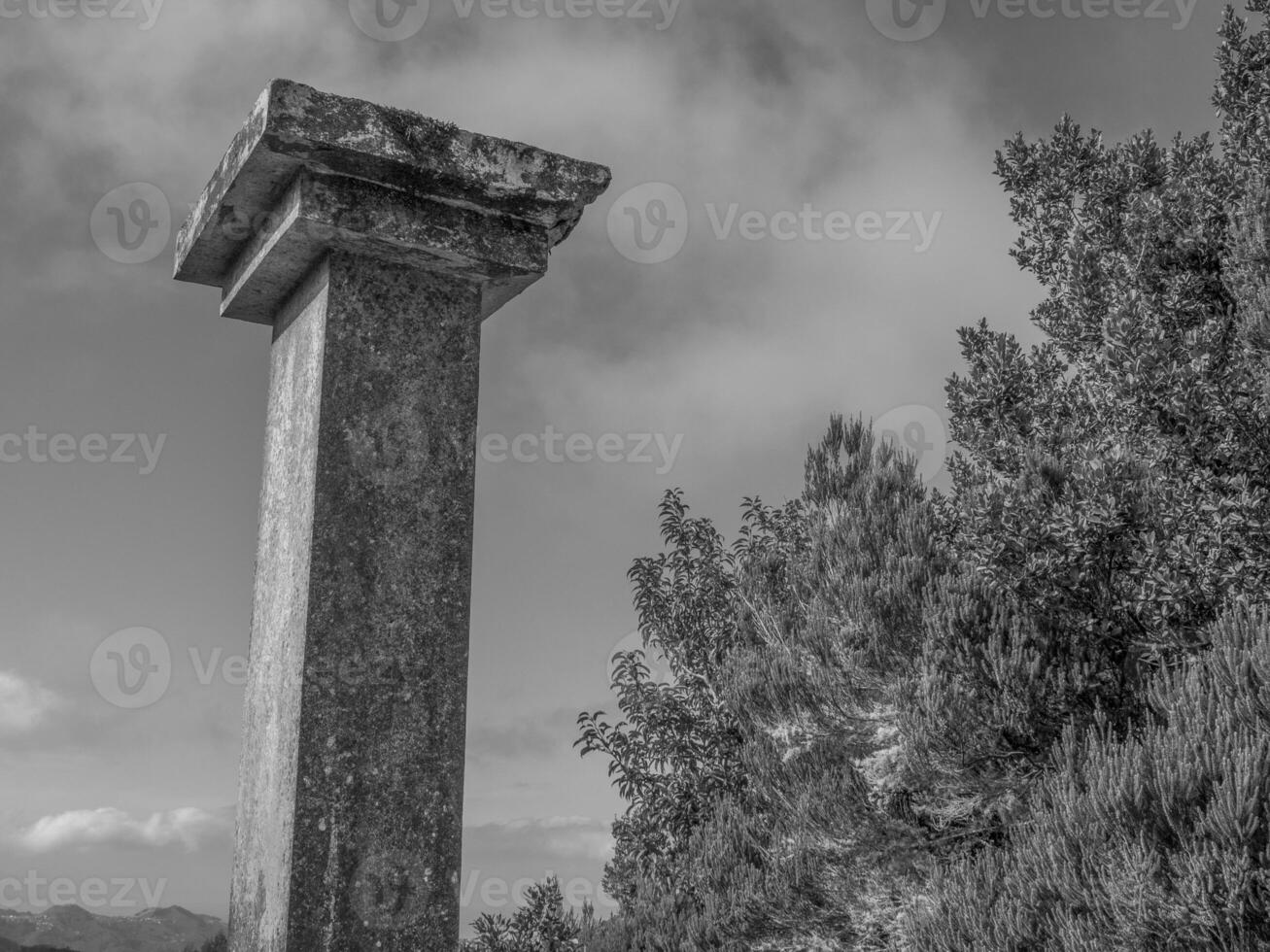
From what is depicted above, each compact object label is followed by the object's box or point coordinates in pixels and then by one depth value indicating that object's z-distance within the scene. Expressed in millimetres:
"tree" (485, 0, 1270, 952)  5184
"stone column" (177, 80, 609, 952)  2459
